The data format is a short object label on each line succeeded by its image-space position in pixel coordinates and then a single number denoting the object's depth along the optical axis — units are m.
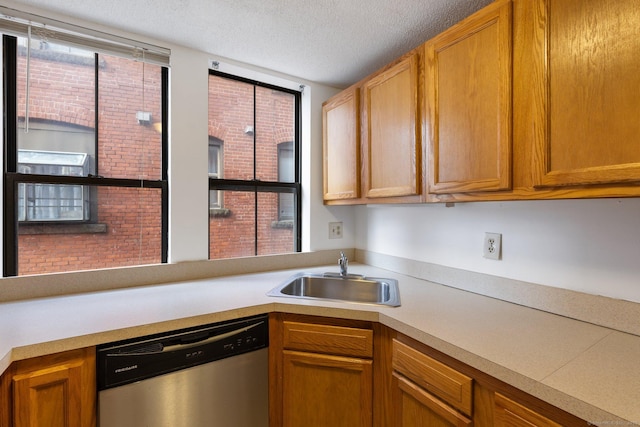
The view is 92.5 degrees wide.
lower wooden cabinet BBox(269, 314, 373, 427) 1.33
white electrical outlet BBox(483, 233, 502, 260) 1.46
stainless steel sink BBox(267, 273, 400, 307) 1.80
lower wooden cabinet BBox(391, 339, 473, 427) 0.99
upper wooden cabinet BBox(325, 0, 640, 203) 0.86
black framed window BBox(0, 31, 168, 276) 1.47
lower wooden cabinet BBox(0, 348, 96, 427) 0.94
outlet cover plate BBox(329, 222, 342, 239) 2.34
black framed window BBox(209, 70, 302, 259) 2.01
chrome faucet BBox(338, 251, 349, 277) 1.93
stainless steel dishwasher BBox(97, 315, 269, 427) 1.10
